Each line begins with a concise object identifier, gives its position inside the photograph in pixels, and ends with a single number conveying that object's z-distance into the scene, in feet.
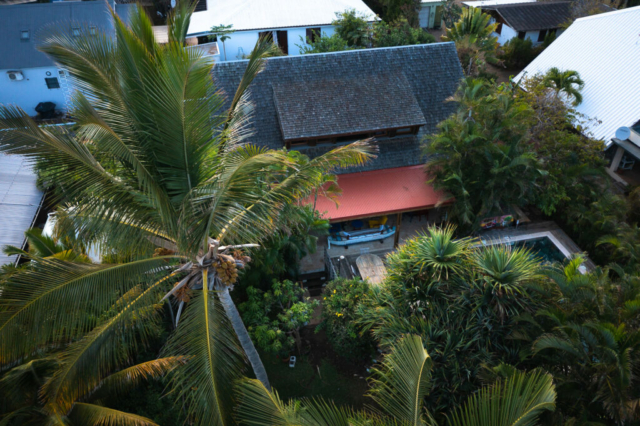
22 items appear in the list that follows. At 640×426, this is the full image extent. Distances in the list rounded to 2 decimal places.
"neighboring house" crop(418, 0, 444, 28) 118.48
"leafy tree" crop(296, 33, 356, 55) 82.53
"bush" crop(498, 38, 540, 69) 101.60
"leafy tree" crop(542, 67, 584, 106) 70.59
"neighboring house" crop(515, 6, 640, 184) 66.13
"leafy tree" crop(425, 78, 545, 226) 52.08
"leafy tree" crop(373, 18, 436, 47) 86.69
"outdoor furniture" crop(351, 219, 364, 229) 60.23
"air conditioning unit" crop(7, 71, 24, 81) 84.64
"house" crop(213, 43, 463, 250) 57.11
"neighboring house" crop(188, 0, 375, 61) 92.79
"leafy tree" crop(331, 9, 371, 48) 88.63
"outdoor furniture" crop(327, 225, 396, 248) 58.49
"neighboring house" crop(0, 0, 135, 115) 84.84
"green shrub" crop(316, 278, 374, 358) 41.50
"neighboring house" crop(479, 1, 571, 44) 105.19
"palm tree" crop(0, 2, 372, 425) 23.82
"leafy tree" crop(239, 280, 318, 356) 39.37
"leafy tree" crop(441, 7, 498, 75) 83.61
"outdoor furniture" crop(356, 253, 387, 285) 49.32
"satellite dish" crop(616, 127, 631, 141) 63.77
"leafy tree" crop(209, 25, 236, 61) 88.79
